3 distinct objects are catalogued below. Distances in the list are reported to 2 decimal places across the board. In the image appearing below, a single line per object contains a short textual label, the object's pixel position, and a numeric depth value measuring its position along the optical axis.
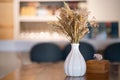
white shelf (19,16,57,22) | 4.36
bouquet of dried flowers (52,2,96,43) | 2.09
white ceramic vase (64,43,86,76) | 2.11
